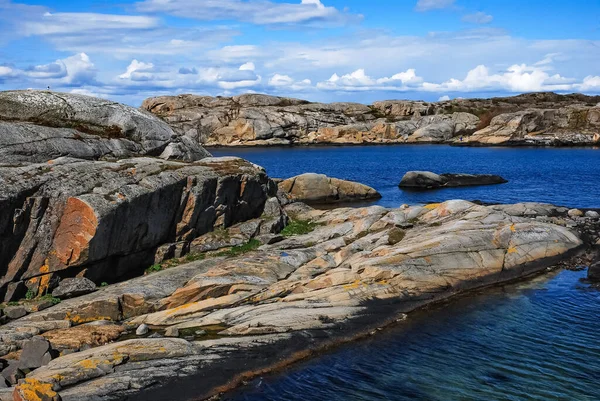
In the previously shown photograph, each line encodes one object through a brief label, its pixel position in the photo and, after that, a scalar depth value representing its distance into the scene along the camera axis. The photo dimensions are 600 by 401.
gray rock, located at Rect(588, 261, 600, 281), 33.70
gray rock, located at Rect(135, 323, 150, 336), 25.20
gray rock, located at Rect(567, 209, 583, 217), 50.04
